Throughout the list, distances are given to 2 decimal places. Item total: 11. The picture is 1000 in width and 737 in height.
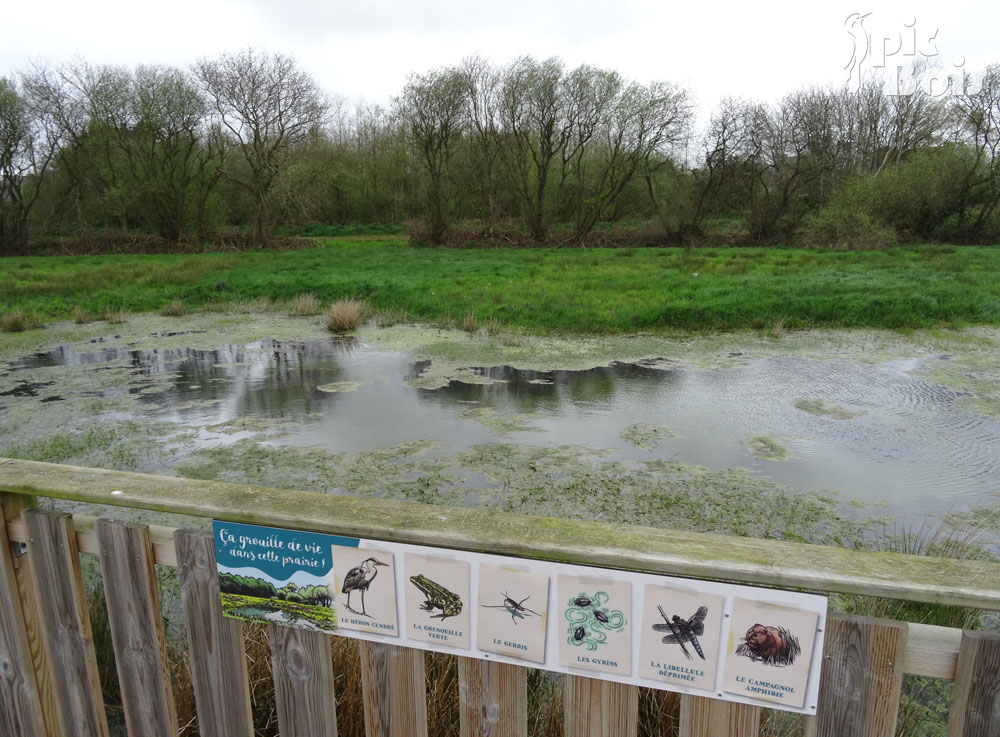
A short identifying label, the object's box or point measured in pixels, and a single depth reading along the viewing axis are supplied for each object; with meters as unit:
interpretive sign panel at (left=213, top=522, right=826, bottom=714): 1.21
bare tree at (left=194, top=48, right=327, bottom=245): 26.36
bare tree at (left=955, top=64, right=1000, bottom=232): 25.19
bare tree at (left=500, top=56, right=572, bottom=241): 26.56
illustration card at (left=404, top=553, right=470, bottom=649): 1.35
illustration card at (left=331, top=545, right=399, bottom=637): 1.39
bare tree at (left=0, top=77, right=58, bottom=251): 27.31
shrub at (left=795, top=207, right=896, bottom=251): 23.19
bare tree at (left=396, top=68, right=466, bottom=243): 26.16
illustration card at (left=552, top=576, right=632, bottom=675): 1.28
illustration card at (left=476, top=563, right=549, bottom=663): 1.31
